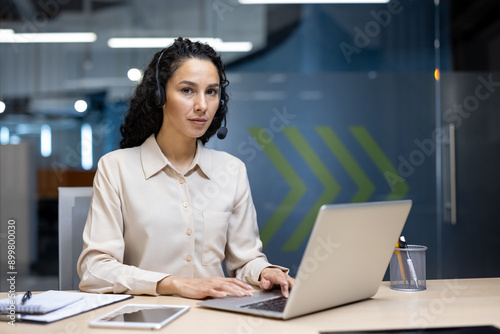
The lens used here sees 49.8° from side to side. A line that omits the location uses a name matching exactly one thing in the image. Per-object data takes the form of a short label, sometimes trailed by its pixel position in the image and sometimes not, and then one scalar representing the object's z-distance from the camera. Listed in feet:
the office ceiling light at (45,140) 11.34
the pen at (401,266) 5.01
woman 5.68
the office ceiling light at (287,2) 11.84
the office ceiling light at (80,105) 11.43
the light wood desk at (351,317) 3.67
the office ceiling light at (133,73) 11.57
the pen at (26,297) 4.06
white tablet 3.69
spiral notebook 3.95
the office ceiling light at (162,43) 11.58
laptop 3.65
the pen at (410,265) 4.98
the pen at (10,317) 3.90
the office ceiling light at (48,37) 11.26
